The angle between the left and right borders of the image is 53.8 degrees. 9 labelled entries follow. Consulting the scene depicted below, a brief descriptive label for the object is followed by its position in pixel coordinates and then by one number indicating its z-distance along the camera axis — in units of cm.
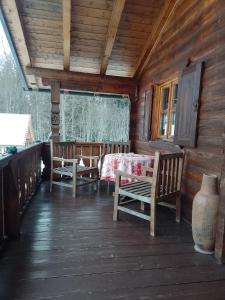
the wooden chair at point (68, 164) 356
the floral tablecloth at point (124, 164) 316
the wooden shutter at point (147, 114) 409
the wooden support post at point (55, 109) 450
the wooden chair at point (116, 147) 451
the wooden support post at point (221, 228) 186
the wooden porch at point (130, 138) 165
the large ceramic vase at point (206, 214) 197
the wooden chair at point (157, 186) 236
